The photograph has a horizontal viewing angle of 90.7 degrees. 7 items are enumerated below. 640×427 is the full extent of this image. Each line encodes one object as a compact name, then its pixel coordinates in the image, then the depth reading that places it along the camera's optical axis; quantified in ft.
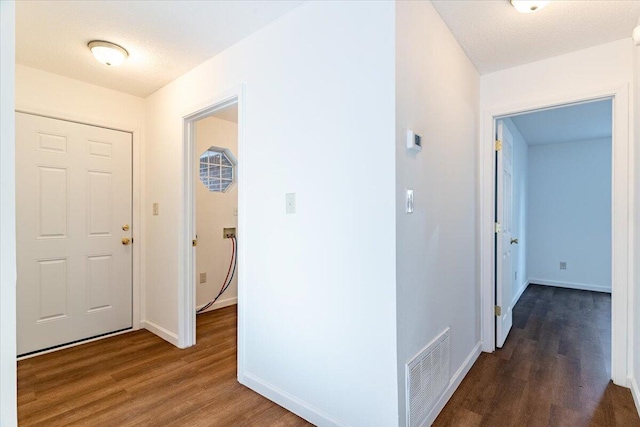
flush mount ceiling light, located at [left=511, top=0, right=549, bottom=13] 5.59
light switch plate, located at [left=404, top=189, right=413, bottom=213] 5.09
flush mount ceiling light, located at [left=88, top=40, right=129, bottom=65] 7.27
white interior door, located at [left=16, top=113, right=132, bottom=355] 8.55
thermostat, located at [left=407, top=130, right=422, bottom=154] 5.11
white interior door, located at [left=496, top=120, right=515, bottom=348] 8.97
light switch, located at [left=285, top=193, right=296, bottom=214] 6.18
